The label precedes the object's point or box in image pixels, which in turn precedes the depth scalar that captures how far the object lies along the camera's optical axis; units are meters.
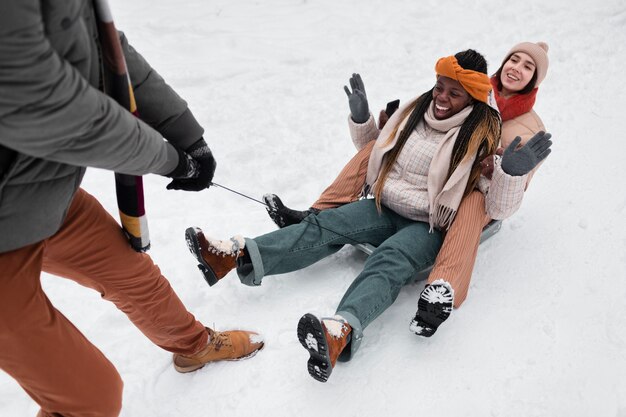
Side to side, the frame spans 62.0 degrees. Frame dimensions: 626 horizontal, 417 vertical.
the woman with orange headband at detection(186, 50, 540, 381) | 2.34
